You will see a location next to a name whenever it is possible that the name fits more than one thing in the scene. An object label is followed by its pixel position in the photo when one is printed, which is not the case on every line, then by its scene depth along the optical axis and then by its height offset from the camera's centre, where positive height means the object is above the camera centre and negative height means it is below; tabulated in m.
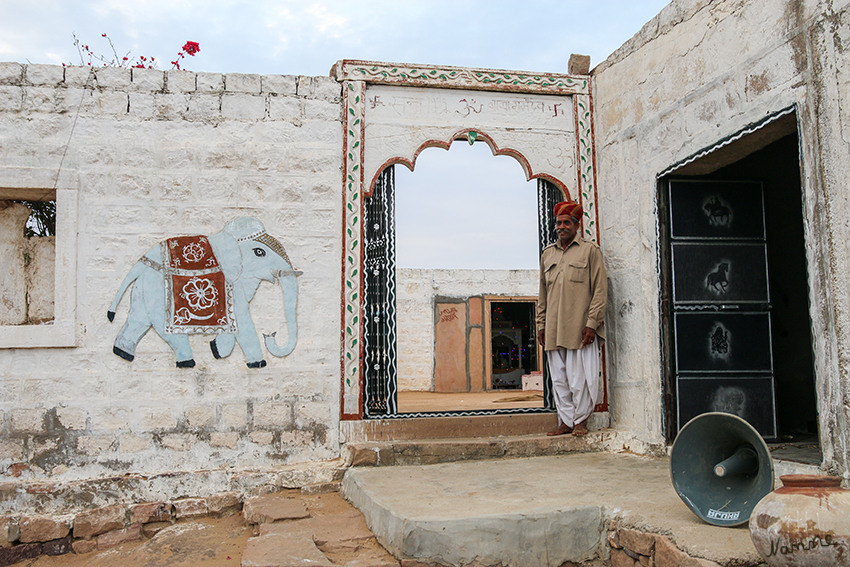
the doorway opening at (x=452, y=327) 14.99 +0.14
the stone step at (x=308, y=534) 3.40 -1.13
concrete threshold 3.01 -0.93
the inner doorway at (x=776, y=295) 4.73 +0.28
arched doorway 5.26 +1.58
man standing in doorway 5.19 +0.10
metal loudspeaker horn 3.11 -0.67
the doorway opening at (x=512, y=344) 16.03 -0.29
